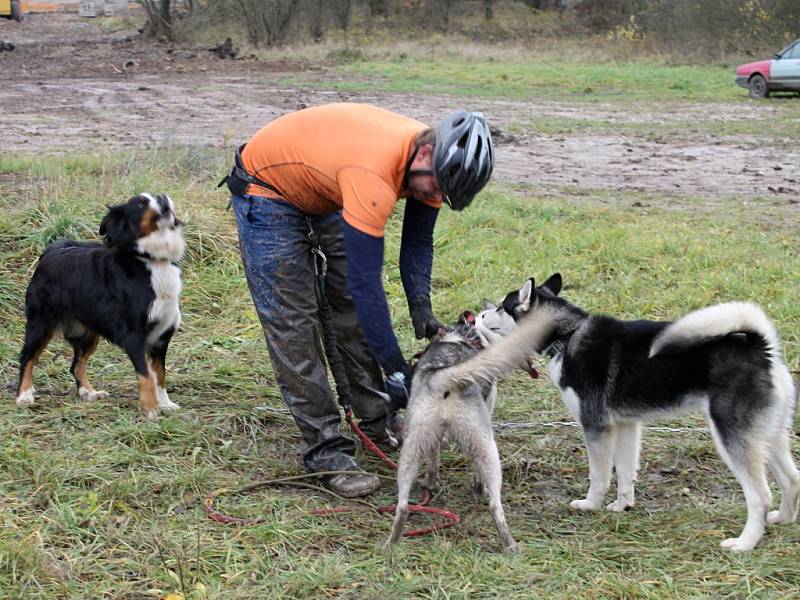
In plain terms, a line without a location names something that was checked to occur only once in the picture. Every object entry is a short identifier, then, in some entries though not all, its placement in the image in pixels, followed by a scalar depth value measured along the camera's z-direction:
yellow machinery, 47.94
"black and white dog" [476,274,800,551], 4.32
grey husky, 4.21
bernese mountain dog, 5.90
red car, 22.27
